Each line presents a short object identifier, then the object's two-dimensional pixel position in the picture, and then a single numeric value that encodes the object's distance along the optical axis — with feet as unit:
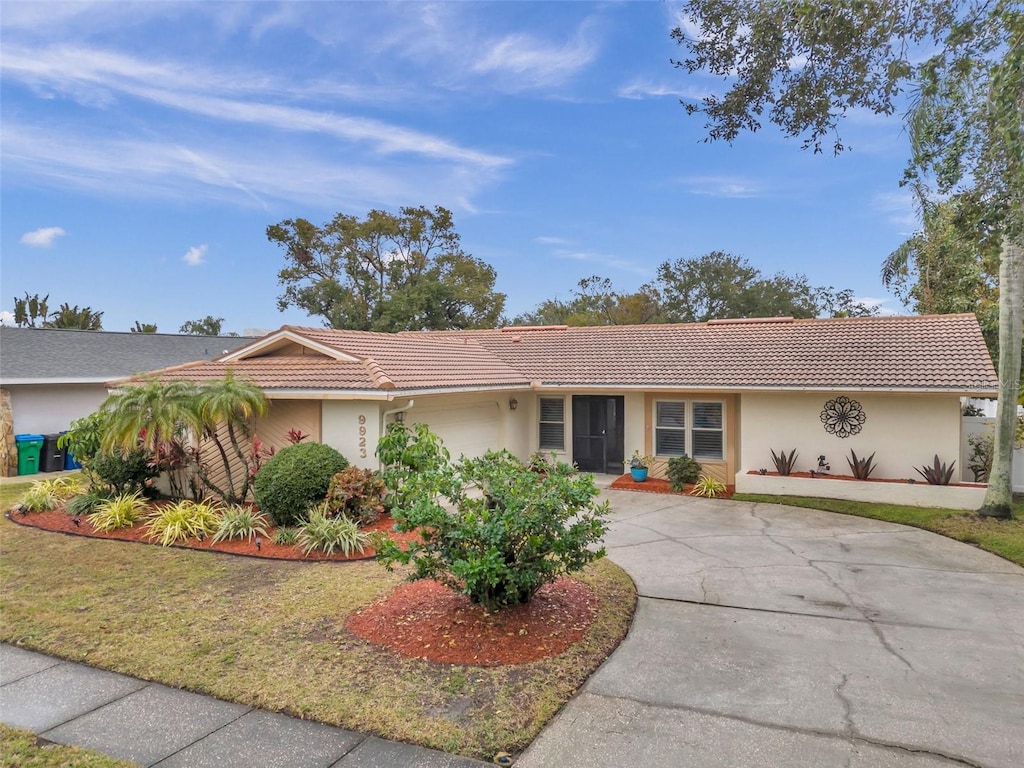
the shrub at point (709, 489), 43.04
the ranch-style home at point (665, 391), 36.94
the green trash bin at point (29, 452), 51.02
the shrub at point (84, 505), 34.40
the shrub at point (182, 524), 29.84
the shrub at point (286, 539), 28.86
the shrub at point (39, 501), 35.86
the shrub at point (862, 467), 40.22
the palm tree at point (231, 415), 31.94
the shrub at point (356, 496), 30.66
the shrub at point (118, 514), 31.99
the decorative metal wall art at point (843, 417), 41.34
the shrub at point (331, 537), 27.76
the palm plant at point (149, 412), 31.50
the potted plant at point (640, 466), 47.60
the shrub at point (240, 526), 29.81
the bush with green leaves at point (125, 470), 35.53
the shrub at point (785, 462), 42.34
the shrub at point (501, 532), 17.34
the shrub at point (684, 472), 45.21
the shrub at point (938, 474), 37.93
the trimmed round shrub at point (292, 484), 30.27
